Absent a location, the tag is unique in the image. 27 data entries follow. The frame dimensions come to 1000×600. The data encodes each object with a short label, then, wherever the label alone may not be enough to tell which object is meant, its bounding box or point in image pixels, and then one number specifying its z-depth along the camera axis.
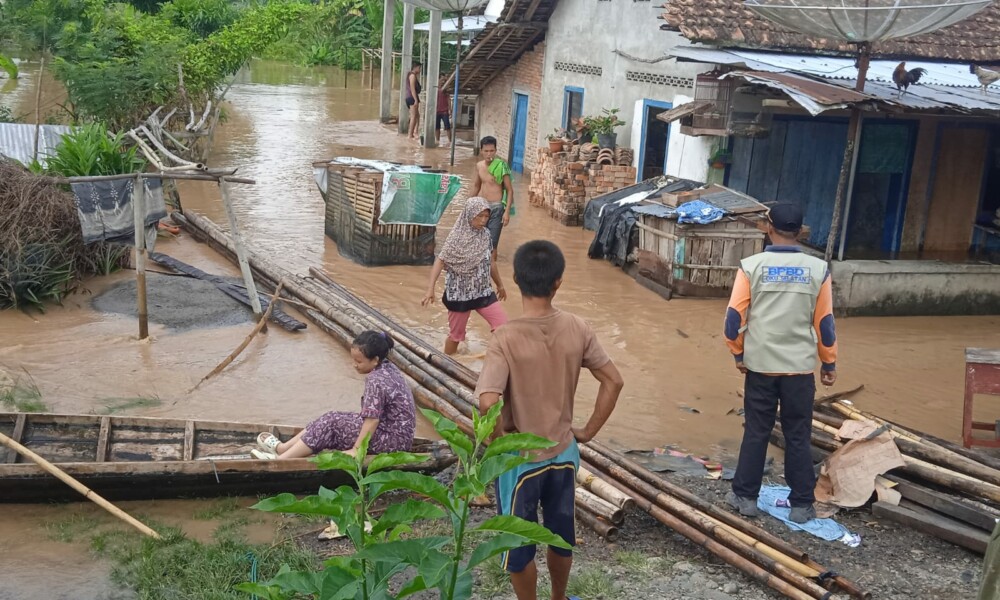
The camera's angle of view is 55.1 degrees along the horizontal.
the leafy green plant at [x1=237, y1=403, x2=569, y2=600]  2.70
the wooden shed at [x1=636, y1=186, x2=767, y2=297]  11.02
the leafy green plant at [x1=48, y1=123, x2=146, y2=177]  10.38
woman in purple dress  5.70
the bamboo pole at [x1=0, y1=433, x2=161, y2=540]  5.39
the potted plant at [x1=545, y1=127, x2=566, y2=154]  15.73
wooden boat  5.70
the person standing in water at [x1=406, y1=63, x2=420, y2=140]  22.91
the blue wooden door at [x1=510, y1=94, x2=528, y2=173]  20.23
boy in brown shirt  3.91
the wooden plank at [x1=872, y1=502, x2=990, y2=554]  5.21
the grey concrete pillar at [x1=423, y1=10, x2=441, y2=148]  21.00
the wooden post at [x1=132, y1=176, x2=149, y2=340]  8.76
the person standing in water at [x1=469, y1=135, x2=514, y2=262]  10.81
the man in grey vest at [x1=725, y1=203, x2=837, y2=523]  5.30
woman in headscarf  7.90
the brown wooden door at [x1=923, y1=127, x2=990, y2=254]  13.00
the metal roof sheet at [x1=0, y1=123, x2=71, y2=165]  13.30
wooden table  6.59
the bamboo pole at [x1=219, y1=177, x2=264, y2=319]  9.26
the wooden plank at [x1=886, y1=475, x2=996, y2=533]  5.30
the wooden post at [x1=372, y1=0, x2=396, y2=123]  23.89
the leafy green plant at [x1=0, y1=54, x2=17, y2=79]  6.11
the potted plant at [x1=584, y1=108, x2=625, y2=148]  15.26
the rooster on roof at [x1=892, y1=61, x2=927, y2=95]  10.80
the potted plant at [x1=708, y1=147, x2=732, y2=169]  12.88
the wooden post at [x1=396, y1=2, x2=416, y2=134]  22.97
